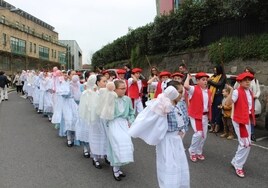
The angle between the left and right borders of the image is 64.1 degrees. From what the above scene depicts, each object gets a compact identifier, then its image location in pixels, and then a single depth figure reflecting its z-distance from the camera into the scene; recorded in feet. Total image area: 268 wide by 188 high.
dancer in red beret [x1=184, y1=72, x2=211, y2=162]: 13.71
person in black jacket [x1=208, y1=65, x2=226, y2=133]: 18.33
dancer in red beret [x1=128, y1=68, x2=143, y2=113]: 20.48
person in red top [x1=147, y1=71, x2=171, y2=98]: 19.23
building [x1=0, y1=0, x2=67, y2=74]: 96.77
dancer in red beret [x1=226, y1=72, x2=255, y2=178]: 12.09
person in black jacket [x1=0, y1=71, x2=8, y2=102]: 39.80
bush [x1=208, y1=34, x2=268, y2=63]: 24.25
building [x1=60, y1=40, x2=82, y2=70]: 173.23
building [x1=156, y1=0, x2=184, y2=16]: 47.59
